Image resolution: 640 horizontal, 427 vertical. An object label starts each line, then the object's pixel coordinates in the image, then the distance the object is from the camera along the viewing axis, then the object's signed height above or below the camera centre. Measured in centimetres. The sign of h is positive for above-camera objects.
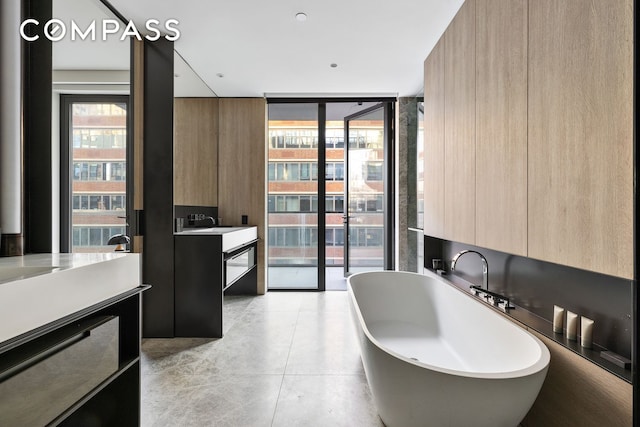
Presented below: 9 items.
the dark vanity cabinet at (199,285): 278 -67
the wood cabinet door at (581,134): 103 +31
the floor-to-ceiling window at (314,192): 434 +30
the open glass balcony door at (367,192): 441 +30
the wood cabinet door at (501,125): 158 +51
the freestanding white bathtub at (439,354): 118 -76
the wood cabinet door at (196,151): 298 +68
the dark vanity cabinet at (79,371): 95 -59
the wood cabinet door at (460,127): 211 +64
